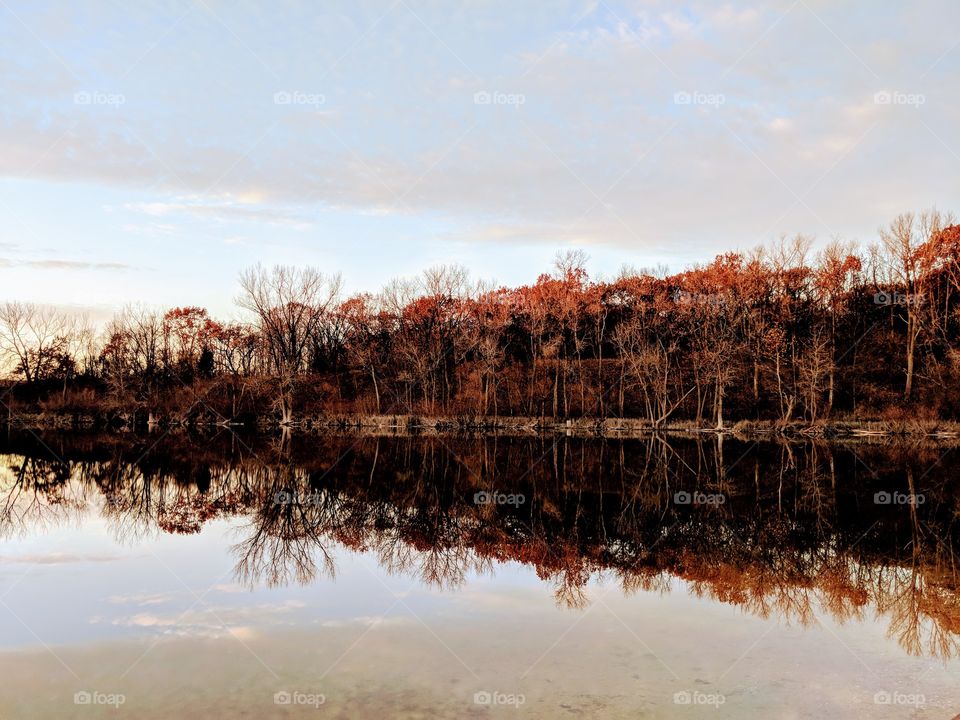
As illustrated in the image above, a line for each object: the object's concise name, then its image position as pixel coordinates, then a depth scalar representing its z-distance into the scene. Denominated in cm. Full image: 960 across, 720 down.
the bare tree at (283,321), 5269
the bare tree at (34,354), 6081
